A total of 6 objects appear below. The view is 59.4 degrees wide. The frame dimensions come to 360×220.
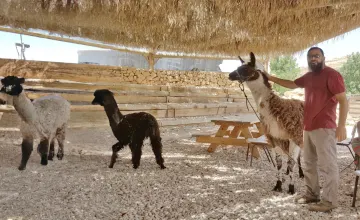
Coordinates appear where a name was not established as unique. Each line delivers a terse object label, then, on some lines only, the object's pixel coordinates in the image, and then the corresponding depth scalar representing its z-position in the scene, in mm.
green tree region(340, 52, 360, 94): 24188
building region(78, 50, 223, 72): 12719
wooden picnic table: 5852
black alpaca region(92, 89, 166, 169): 4633
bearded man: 3070
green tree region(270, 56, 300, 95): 28011
